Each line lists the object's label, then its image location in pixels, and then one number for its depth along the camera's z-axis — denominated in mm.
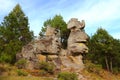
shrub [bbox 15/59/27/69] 13028
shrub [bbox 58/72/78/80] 10987
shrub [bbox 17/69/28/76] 11243
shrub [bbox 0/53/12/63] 14819
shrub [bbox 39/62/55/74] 12773
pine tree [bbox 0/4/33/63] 15756
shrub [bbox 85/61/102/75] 13991
